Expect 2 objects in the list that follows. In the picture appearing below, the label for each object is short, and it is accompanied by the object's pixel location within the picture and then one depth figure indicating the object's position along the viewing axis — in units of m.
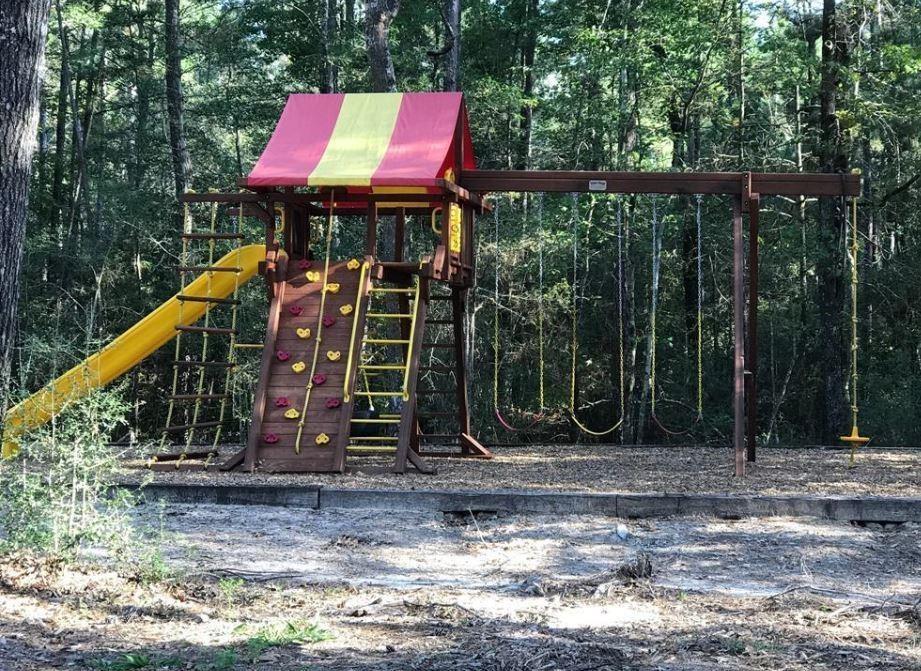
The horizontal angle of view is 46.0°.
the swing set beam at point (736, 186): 10.26
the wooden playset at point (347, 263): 10.20
